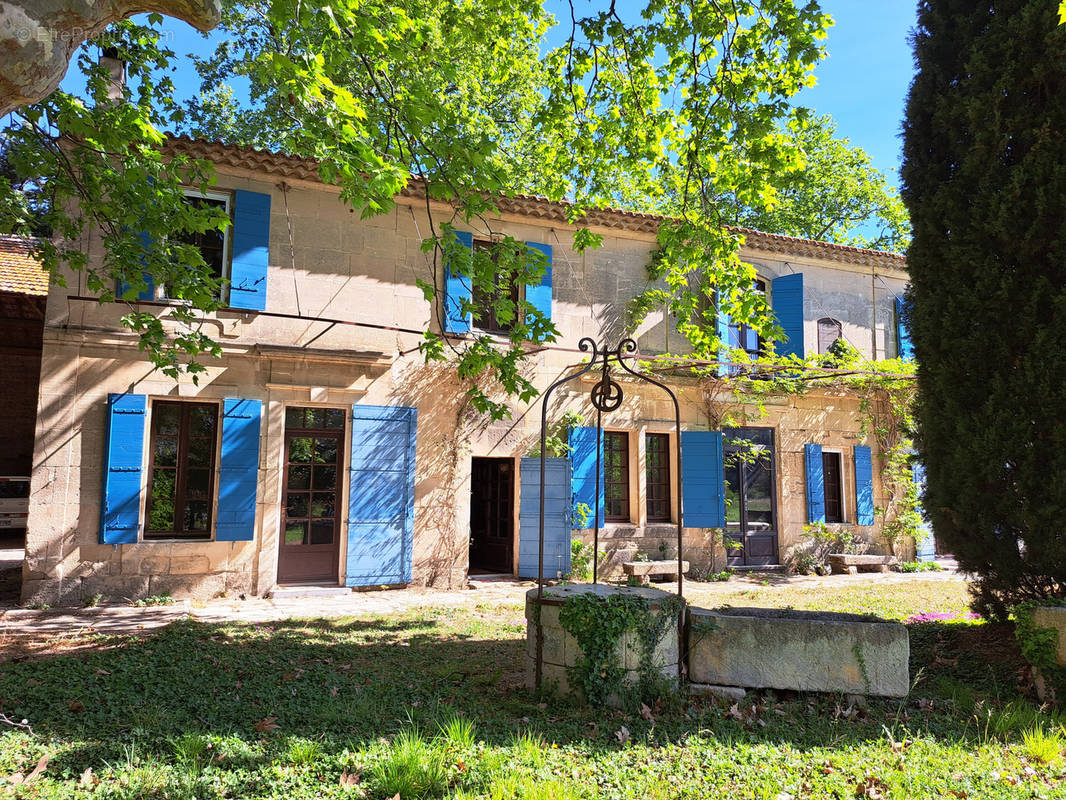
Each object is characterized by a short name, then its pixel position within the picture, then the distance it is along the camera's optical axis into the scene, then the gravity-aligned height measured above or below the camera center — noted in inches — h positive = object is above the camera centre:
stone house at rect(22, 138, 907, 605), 310.0 +29.3
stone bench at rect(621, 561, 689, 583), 398.9 -49.1
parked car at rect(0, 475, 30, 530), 536.1 -11.8
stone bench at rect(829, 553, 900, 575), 459.8 -51.4
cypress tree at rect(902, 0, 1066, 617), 200.1 +60.9
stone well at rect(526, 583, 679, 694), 172.2 -41.3
